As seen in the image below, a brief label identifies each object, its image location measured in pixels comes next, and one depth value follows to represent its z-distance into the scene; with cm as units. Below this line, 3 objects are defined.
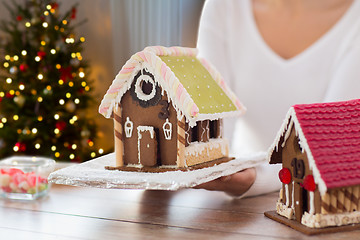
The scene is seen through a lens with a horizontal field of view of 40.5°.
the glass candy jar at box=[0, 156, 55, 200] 124
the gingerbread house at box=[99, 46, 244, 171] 117
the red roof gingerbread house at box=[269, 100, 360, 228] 92
